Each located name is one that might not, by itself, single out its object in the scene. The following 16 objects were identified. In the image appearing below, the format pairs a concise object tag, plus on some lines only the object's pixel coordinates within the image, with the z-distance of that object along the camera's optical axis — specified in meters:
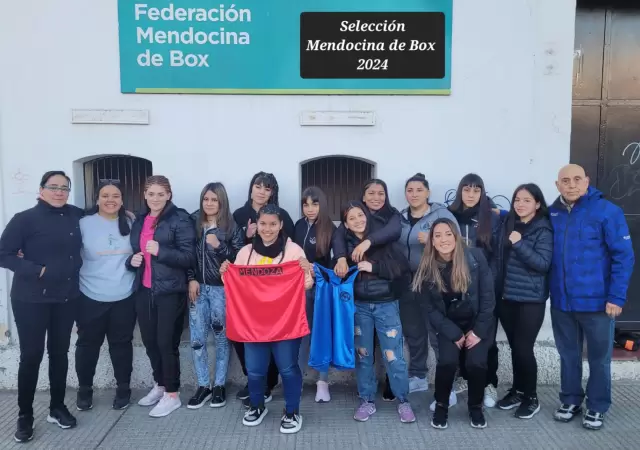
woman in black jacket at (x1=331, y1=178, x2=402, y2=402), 4.36
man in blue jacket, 4.16
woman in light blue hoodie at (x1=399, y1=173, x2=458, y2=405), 4.66
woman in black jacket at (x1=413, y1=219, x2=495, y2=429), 4.14
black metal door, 5.96
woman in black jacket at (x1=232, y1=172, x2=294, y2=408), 4.77
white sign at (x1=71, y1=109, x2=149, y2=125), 5.20
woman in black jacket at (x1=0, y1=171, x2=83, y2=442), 4.16
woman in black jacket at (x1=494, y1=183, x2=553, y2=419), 4.33
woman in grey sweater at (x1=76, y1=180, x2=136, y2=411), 4.59
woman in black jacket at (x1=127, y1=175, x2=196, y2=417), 4.53
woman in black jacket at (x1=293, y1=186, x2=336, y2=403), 4.56
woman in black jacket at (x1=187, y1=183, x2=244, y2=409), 4.62
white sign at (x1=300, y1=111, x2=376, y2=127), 5.23
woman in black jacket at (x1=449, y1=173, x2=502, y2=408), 4.56
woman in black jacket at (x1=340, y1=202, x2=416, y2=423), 4.40
